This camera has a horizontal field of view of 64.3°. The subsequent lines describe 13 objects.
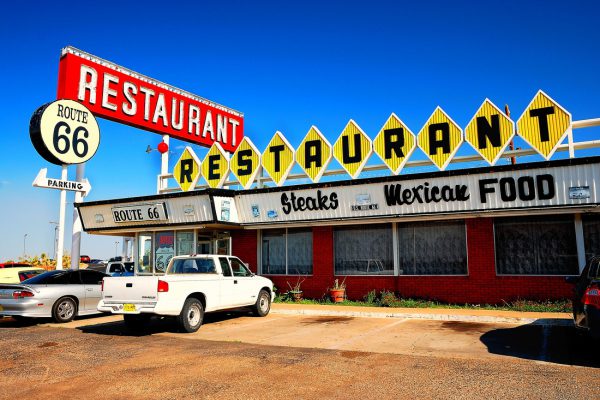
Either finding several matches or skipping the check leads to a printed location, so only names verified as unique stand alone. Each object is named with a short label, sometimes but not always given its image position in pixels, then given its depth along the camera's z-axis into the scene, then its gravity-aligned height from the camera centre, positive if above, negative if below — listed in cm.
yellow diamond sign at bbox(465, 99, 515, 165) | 1538 +384
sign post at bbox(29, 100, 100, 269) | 1862 +467
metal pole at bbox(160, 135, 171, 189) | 2282 +435
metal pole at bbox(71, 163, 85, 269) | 2089 +110
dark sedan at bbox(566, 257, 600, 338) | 723 -81
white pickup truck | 1082 -91
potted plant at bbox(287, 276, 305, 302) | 1806 -146
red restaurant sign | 2044 +750
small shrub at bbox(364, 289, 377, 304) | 1653 -159
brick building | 1419 +82
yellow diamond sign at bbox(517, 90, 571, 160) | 1478 +390
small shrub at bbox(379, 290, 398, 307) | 1596 -163
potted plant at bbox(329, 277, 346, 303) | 1697 -145
